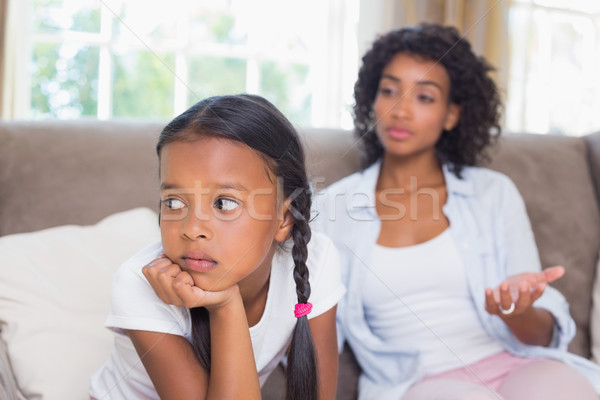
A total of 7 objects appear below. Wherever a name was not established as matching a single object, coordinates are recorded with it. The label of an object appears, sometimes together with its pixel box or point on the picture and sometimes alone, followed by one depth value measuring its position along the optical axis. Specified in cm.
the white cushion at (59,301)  103
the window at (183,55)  283
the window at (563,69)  307
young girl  83
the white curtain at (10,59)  246
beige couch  107
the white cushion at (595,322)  141
